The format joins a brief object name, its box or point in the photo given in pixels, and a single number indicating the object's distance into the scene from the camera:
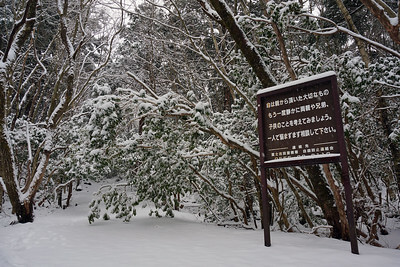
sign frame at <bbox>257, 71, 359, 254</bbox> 3.10
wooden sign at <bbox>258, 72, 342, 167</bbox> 3.25
